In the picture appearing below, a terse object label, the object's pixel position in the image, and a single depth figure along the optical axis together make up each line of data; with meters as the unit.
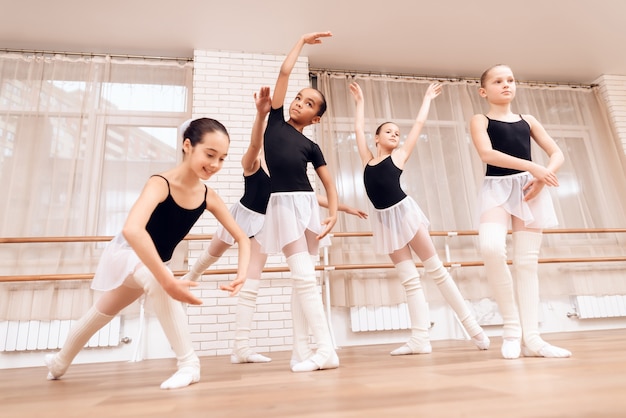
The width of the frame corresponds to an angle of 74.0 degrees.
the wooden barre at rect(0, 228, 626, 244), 2.74
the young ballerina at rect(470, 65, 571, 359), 1.54
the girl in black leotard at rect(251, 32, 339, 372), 1.52
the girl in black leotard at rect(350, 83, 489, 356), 1.98
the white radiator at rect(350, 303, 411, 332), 3.13
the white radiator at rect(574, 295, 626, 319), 3.46
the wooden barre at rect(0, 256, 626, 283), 2.66
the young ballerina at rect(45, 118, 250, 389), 1.19
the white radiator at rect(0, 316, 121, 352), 2.70
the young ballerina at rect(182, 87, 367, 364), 1.99
